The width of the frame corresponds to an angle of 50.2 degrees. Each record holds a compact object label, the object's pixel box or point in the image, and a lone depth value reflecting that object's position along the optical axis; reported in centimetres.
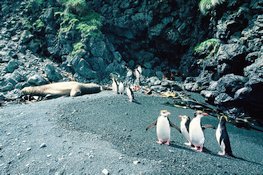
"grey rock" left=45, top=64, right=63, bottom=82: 1680
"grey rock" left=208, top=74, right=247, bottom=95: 1375
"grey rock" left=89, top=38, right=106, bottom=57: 1888
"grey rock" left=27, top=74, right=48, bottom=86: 1543
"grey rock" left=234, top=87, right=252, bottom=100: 1305
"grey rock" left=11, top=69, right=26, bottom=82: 1551
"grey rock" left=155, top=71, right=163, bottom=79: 1962
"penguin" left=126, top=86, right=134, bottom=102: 1209
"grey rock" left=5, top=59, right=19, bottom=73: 1633
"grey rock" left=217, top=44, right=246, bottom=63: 1586
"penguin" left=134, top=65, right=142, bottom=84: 1798
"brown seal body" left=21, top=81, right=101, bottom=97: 1377
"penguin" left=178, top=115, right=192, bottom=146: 770
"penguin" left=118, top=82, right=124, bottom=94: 1372
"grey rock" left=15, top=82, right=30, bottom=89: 1492
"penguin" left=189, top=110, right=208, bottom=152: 713
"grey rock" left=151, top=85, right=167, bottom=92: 1600
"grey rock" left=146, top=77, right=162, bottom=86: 1748
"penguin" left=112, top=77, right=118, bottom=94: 1408
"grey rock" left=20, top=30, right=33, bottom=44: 1981
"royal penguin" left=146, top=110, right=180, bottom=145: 727
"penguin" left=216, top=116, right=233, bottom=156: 724
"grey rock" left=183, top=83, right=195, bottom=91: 1715
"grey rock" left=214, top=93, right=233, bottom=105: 1369
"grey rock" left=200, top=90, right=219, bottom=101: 1452
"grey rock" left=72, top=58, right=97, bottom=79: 1803
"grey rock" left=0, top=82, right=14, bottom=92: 1448
